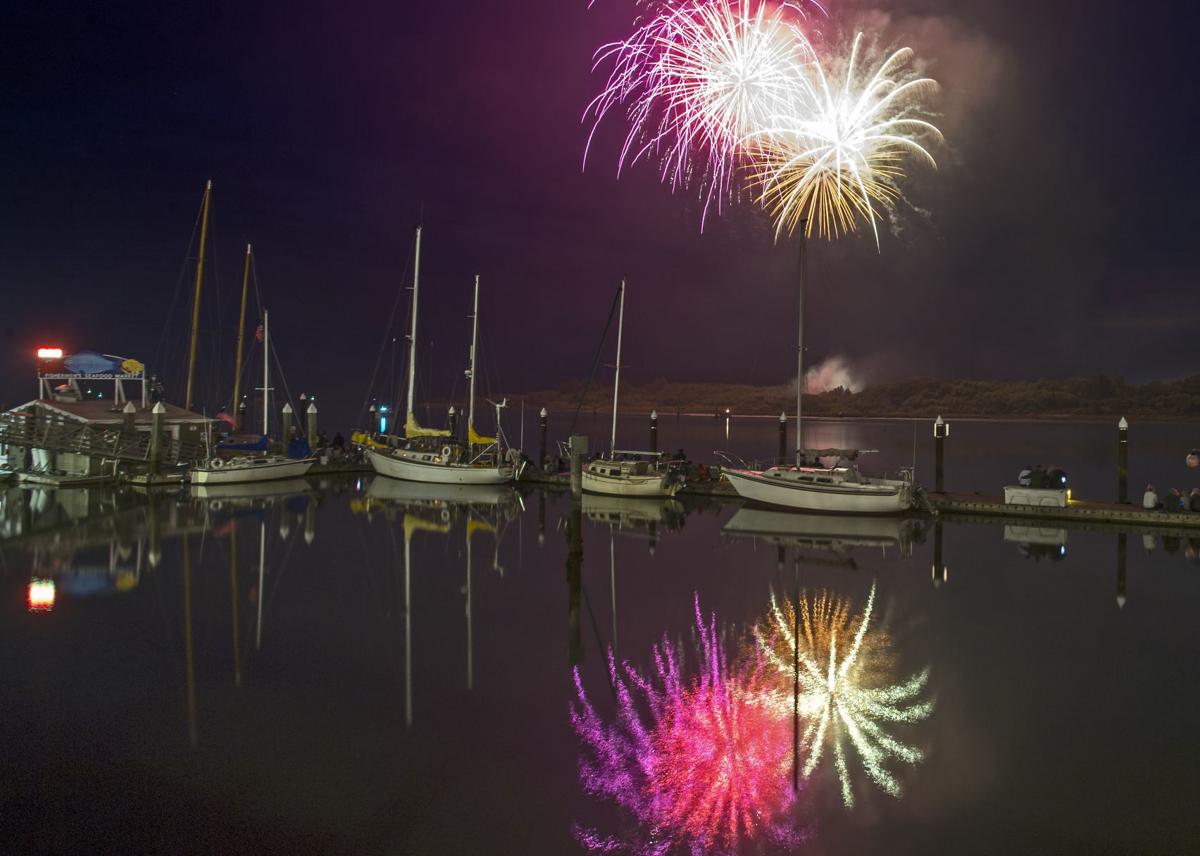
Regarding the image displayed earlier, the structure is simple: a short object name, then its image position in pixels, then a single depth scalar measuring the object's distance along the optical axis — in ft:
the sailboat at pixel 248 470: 112.37
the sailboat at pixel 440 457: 124.16
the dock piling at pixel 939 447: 106.10
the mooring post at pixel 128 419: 116.47
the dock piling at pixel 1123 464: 93.39
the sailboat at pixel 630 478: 111.14
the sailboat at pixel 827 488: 94.22
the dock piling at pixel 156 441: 112.06
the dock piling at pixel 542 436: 132.79
